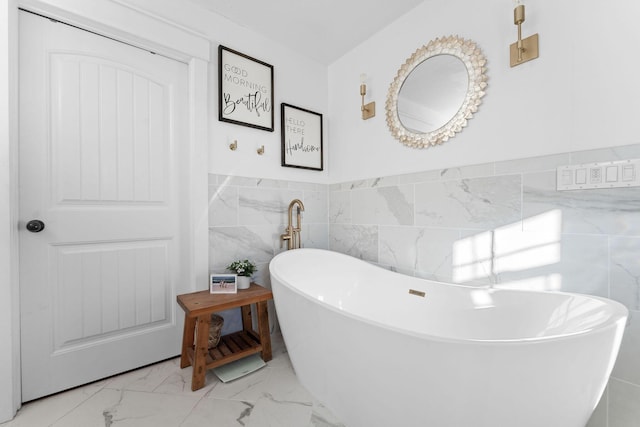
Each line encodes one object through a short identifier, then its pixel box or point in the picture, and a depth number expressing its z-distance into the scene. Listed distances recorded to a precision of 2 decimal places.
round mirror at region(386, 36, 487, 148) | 1.49
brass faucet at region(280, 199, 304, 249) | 2.03
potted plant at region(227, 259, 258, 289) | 1.71
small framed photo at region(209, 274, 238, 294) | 1.61
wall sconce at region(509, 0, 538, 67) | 1.23
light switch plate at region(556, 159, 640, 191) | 1.04
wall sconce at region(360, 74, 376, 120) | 2.04
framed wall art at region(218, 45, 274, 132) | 1.81
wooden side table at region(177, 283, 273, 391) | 1.39
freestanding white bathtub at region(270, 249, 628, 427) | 0.70
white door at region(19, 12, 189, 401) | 1.31
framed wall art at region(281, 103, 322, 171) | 2.12
